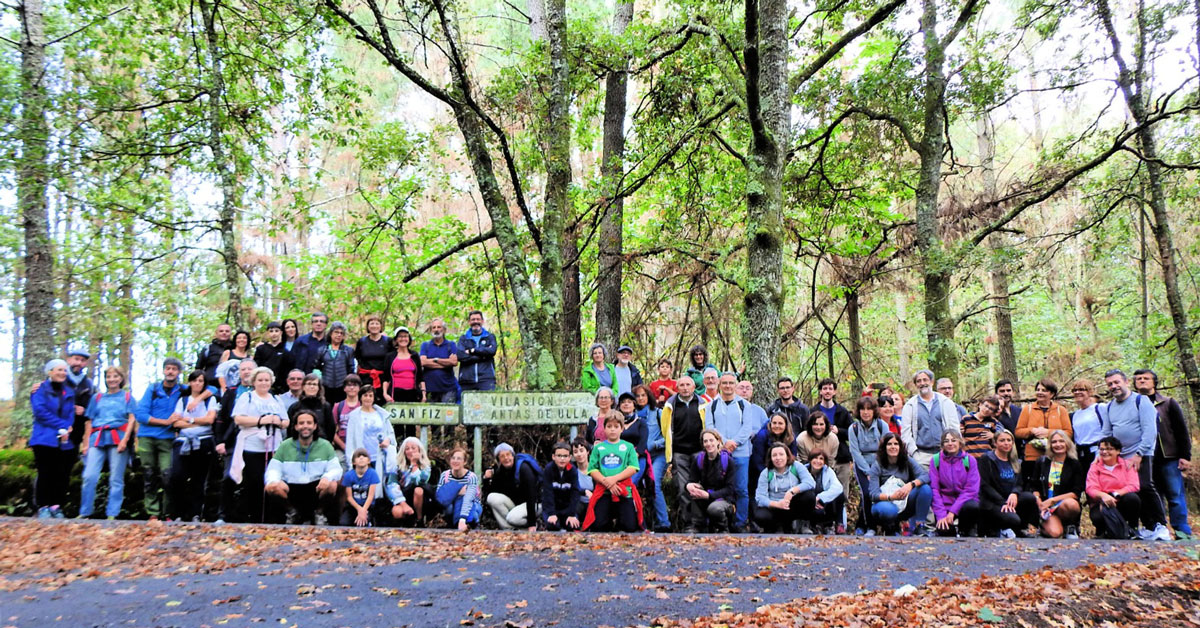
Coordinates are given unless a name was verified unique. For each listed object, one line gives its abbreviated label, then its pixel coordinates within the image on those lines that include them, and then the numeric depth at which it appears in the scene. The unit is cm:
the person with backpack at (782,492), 812
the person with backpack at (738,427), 847
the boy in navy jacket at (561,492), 813
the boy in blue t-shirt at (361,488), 809
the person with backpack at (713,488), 828
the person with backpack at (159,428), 831
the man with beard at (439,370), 970
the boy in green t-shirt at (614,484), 806
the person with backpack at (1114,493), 770
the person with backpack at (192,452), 823
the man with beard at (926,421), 852
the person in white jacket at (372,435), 824
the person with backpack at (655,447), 862
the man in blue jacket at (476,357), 980
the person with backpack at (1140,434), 772
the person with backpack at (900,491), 820
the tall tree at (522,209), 1033
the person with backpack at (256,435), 807
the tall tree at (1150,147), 1236
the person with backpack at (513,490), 839
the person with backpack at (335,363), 922
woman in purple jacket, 798
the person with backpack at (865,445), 848
